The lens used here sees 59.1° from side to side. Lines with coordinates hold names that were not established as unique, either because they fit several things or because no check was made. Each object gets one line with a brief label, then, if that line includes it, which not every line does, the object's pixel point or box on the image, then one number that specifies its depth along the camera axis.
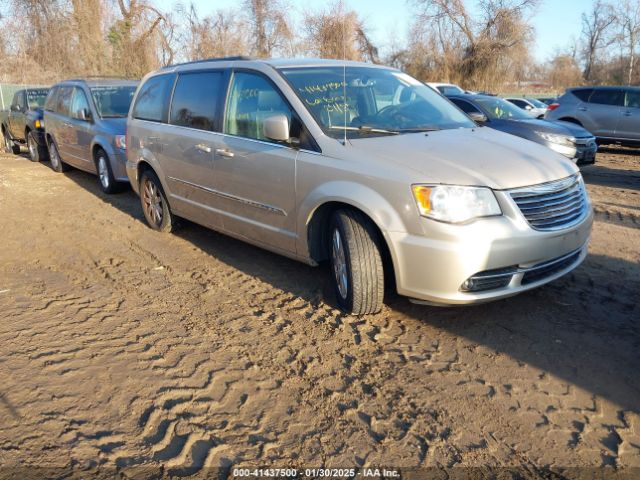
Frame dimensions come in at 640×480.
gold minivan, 3.55
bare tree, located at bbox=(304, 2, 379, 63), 21.95
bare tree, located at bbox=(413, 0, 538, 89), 38.81
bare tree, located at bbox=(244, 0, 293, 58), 27.58
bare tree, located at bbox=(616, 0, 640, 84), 45.66
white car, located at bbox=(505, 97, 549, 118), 22.16
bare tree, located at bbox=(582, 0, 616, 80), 54.26
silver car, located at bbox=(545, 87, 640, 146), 13.66
